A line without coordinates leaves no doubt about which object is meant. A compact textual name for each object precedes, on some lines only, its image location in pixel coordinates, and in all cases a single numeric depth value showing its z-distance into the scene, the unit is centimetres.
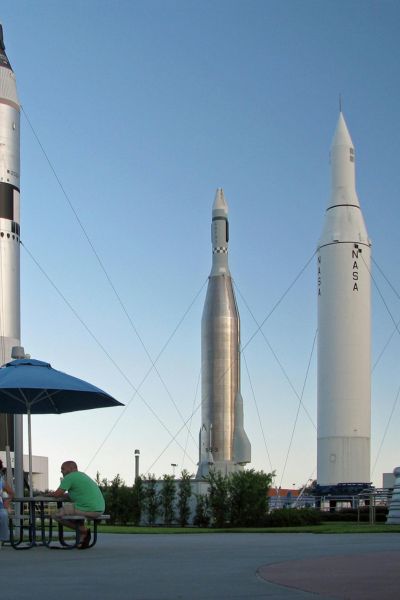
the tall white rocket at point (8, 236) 3519
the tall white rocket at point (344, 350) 4338
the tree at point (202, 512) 3067
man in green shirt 1409
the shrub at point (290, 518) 2691
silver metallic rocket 4941
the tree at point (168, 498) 3195
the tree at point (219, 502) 2911
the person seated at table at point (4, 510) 1446
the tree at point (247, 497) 2870
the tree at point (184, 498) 3144
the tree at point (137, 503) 3206
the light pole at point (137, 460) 4359
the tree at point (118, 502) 3200
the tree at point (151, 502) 3198
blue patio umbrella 1544
